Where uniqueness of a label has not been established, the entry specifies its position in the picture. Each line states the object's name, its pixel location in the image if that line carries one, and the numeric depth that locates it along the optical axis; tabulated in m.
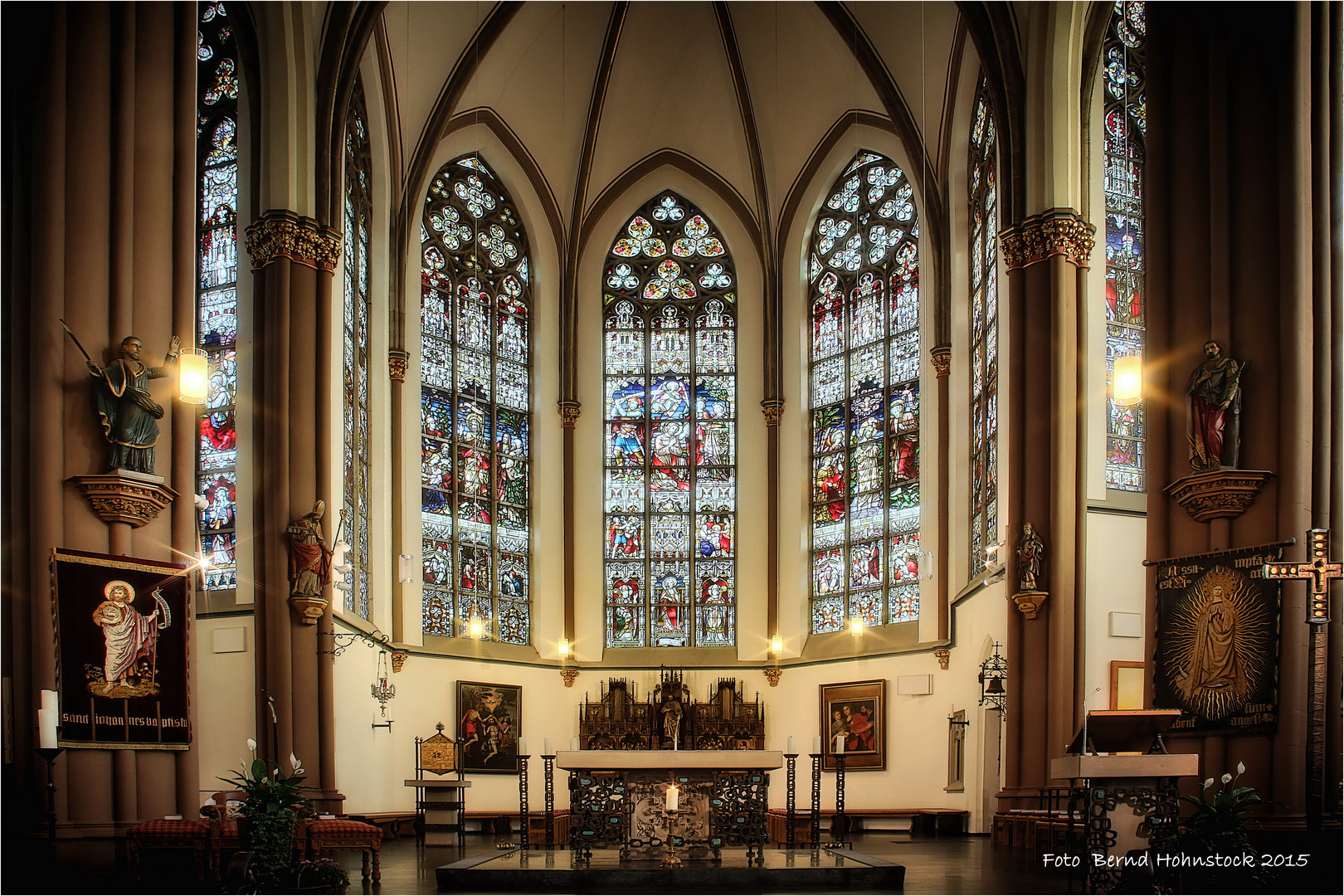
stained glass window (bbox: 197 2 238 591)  18.14
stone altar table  12.31
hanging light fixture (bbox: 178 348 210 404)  11.28
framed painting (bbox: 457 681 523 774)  22.53
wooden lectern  9.50
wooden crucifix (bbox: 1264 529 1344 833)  8.95
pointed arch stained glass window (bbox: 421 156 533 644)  23.47
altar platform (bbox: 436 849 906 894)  10.87
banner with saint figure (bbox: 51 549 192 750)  10.69
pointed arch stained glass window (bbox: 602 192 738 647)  25.25
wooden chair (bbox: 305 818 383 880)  11.28
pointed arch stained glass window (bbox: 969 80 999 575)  19.59
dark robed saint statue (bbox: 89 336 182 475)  10.98
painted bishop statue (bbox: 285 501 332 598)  16.81
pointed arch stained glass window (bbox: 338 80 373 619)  20.19
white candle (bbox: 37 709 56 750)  9.11
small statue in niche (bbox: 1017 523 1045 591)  16.30
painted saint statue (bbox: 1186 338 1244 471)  11.26
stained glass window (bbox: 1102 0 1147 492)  17.70
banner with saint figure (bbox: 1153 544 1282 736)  10.79
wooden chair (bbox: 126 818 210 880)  10.59
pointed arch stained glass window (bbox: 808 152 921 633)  23.20
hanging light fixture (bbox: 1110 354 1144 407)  11.32
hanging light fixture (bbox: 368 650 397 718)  20.25
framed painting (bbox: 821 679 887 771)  21.98
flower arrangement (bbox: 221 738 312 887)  9.78
